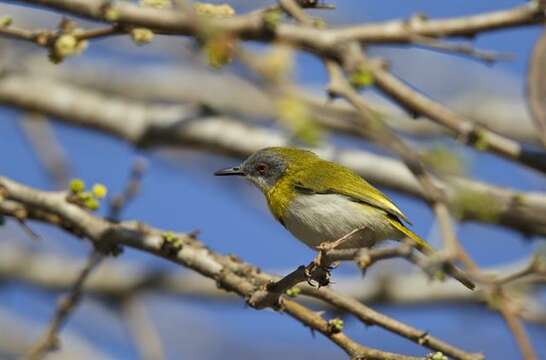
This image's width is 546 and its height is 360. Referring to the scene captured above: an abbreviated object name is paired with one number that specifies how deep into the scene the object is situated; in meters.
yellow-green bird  8.67
